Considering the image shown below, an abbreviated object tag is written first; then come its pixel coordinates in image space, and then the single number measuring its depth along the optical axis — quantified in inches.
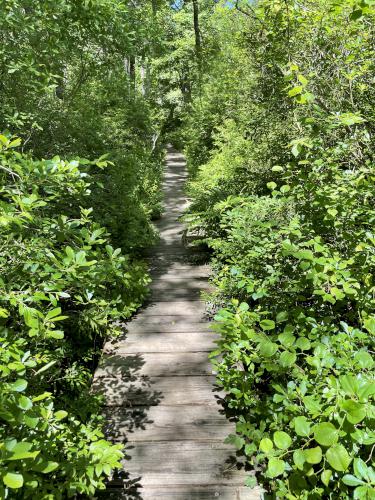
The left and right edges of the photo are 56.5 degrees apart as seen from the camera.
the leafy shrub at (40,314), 43.8
